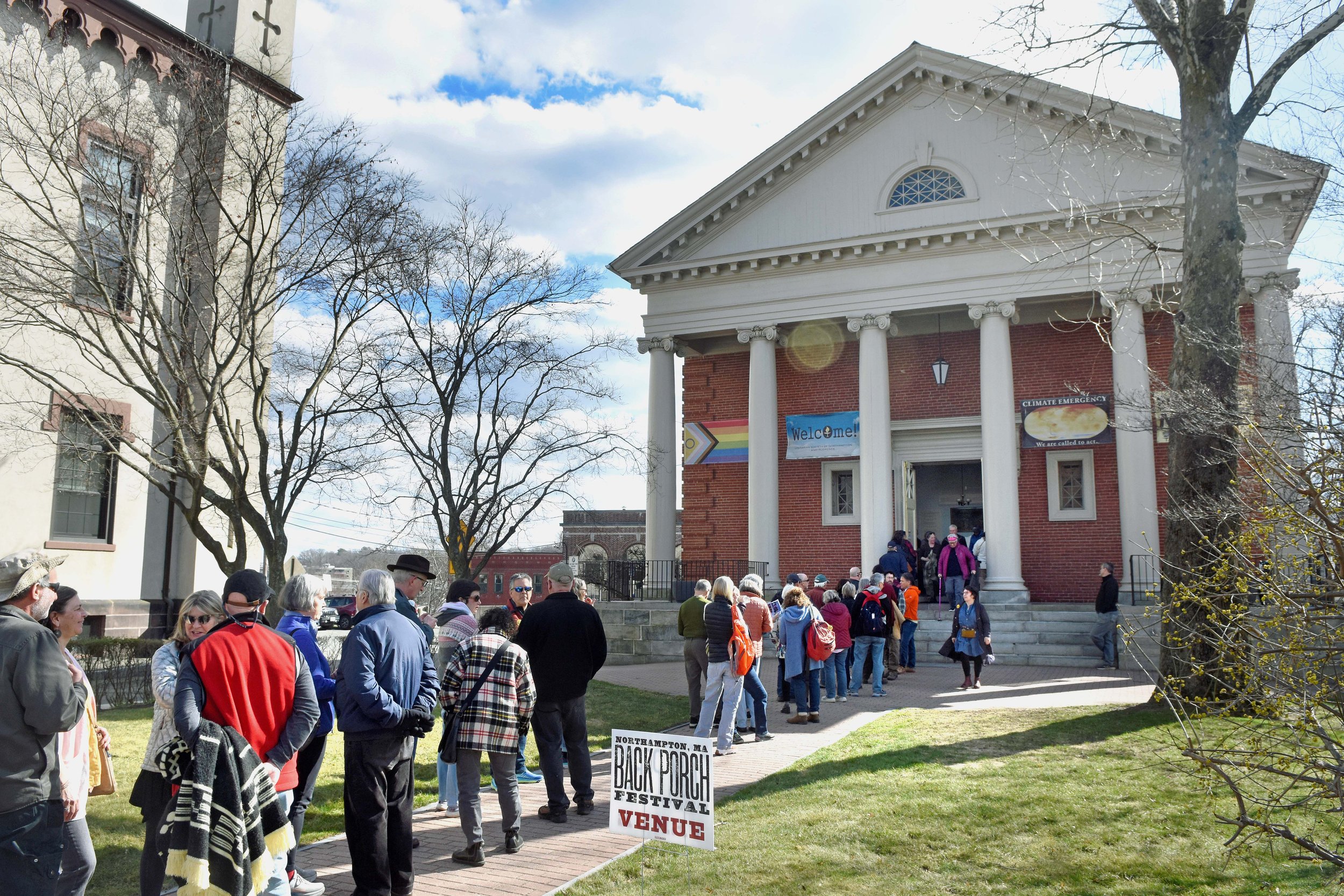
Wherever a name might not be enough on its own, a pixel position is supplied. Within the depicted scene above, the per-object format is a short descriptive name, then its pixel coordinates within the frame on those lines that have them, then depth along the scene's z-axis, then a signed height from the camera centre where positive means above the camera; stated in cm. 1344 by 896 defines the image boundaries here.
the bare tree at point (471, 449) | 1916 +204
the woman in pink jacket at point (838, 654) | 1367 -157
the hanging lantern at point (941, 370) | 2402 +451
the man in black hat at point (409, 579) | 641 -22
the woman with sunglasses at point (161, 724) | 486 -94
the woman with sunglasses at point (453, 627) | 777 -66
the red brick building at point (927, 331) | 2089 +546
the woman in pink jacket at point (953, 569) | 1961 -42
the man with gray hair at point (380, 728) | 531 -103
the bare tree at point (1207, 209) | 1132 +416
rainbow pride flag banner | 2562 +286
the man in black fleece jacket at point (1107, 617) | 1773 -130
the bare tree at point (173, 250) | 1321 +449
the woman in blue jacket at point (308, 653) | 581 -65
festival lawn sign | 541 -141
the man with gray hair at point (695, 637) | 1118 -107
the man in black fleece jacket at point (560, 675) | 755 -102
